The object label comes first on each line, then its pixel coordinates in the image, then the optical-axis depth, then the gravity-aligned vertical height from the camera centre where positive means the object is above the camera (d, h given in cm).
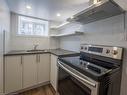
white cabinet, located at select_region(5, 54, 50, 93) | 198 -72
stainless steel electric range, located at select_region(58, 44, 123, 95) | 80 -34
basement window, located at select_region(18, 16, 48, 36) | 279 +58
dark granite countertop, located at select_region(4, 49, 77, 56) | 193 -25
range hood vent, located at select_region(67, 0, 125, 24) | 96 +46
